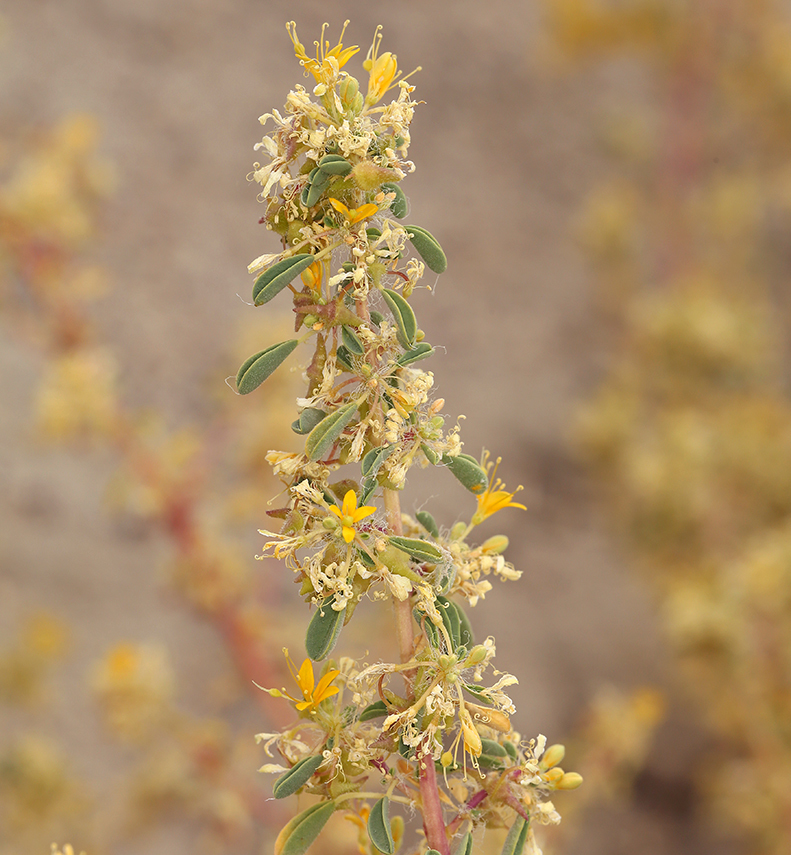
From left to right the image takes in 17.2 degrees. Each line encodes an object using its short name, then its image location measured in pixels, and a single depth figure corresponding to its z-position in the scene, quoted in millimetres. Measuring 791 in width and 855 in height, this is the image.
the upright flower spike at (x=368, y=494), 335
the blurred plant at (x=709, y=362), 802
